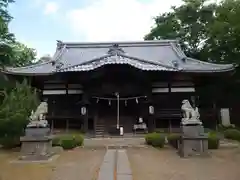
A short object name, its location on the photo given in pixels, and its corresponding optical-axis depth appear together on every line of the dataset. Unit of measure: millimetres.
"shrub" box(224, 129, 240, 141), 10533
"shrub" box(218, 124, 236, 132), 14445
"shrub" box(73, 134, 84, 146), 9029
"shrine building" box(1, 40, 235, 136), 13307
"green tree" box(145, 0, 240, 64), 14703
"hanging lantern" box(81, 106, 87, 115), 13369
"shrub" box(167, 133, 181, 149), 8634
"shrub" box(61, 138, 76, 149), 8629
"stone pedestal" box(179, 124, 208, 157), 6891
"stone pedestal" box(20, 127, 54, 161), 6711
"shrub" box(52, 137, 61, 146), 8899
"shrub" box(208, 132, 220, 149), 8271
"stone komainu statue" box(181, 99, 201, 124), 7181
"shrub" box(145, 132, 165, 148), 8820
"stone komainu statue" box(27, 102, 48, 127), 7036
